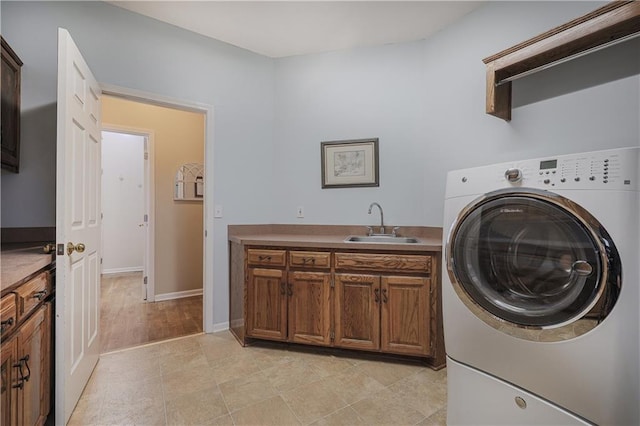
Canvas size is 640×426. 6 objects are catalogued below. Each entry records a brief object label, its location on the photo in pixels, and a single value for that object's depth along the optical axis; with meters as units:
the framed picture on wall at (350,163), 2.58
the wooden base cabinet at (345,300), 1.92
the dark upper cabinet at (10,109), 1.63
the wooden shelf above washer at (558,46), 1.26
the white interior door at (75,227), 1.33
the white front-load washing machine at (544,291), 0.91
